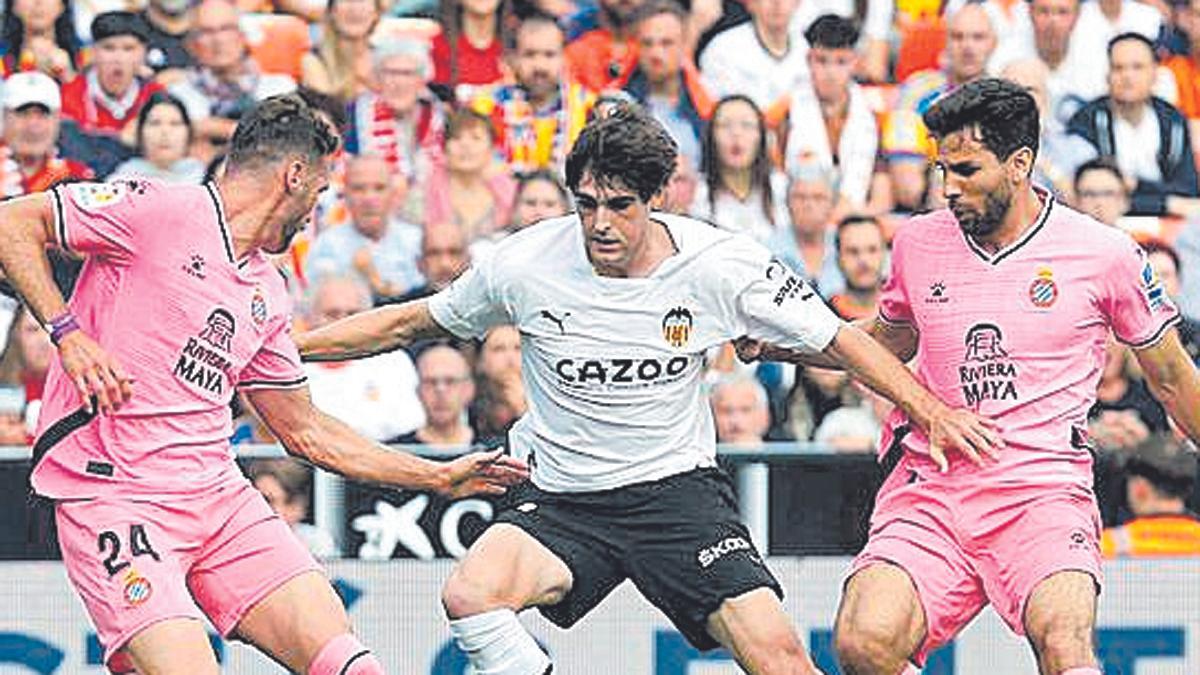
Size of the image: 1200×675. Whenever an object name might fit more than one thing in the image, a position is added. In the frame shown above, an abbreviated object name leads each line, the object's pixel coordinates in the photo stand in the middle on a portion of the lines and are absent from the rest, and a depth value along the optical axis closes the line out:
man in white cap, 26.70
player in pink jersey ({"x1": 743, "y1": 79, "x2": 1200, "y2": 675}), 18.98
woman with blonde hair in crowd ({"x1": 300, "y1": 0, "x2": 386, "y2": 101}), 27.67
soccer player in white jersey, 18.83
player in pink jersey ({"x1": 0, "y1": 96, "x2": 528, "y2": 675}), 18.19
